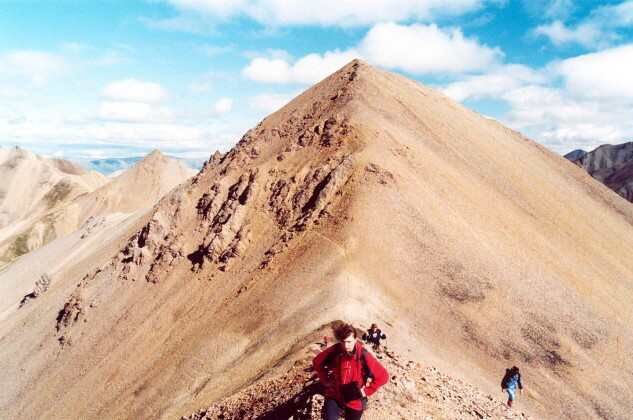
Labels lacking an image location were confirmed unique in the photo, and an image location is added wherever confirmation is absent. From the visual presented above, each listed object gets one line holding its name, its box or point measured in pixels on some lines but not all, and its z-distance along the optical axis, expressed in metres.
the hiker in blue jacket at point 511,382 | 20.28
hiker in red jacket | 9.00
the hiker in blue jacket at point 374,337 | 17.61
